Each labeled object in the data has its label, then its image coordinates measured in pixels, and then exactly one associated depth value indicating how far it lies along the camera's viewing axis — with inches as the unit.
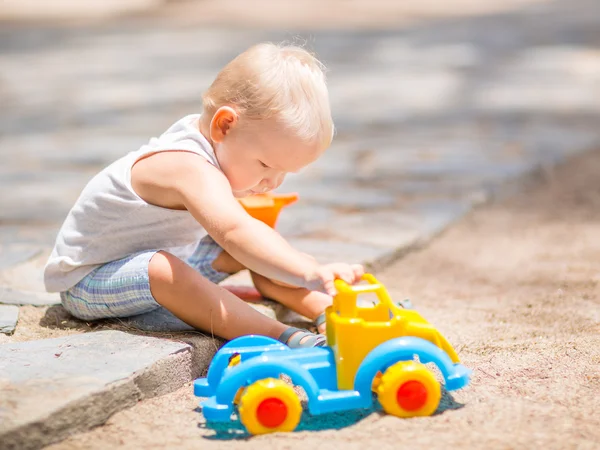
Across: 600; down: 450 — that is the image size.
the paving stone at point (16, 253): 229.0
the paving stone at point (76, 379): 130.0
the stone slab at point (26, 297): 196.1
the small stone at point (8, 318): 177.0
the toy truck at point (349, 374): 135.5
